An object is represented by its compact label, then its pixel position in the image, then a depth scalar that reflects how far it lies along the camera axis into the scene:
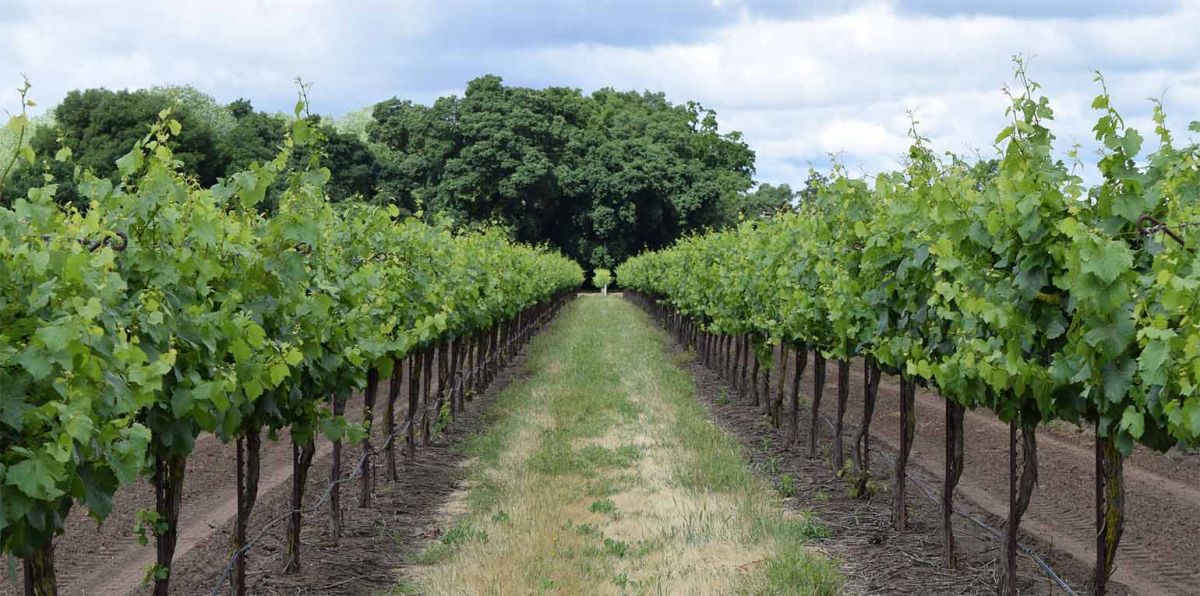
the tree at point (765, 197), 67.47
